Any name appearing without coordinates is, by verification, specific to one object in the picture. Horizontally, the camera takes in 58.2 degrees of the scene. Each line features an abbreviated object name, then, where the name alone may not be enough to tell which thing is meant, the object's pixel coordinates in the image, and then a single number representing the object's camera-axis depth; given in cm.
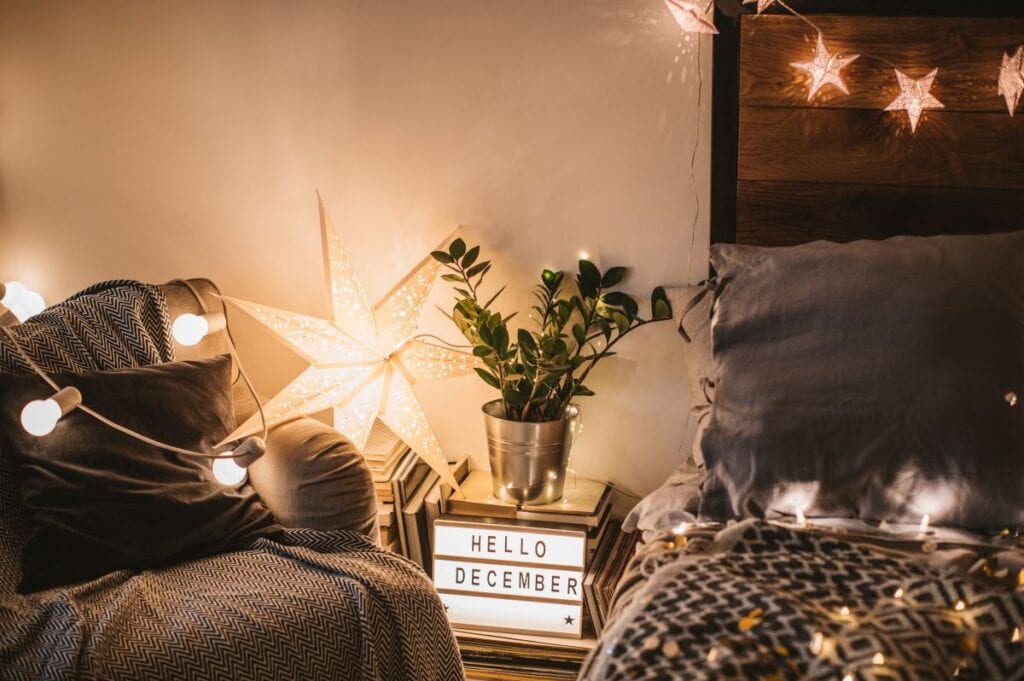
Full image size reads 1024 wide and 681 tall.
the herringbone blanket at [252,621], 137
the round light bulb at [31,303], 220
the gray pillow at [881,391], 150
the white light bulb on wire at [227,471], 172
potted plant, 203
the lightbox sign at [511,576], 203
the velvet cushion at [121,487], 160
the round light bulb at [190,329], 178
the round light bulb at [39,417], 147
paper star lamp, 205
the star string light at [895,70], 191
